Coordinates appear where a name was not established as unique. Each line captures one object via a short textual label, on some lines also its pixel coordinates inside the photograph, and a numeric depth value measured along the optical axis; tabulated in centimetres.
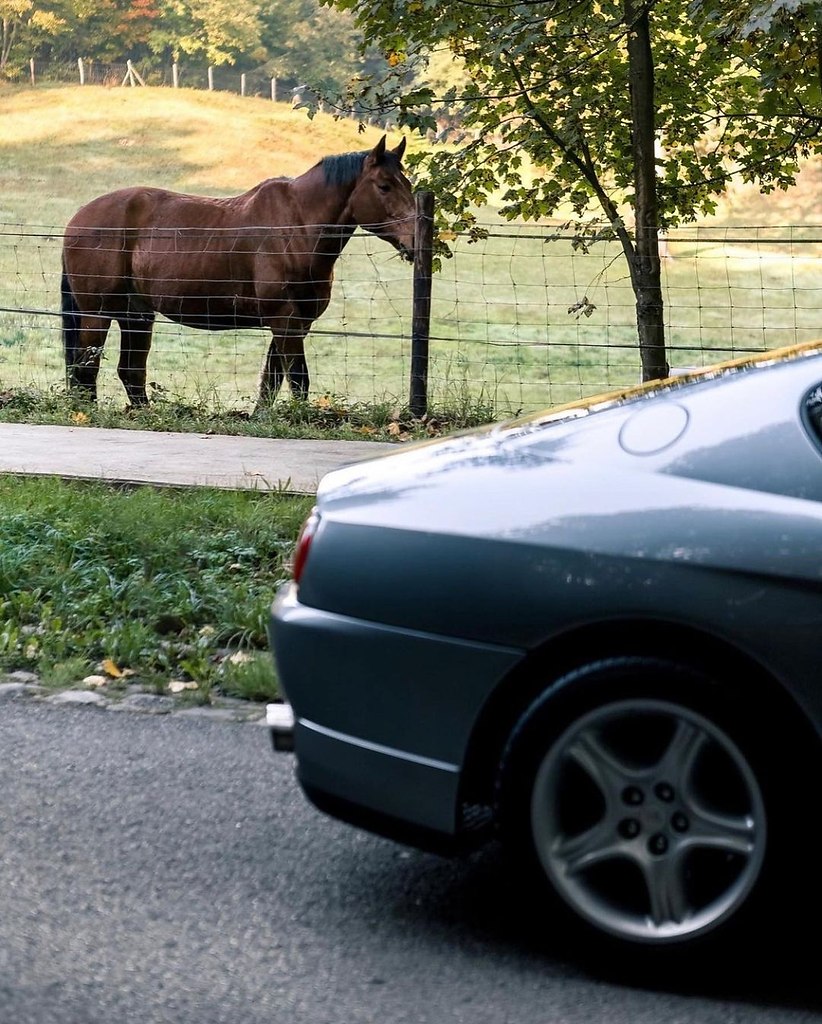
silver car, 326
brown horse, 1291
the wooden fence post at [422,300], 1189
